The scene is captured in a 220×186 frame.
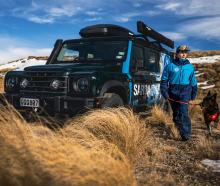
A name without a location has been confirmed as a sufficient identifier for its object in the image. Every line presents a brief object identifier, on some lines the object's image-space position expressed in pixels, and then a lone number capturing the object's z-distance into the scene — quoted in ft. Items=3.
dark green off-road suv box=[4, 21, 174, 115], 10.53
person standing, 10.91
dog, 11.98
